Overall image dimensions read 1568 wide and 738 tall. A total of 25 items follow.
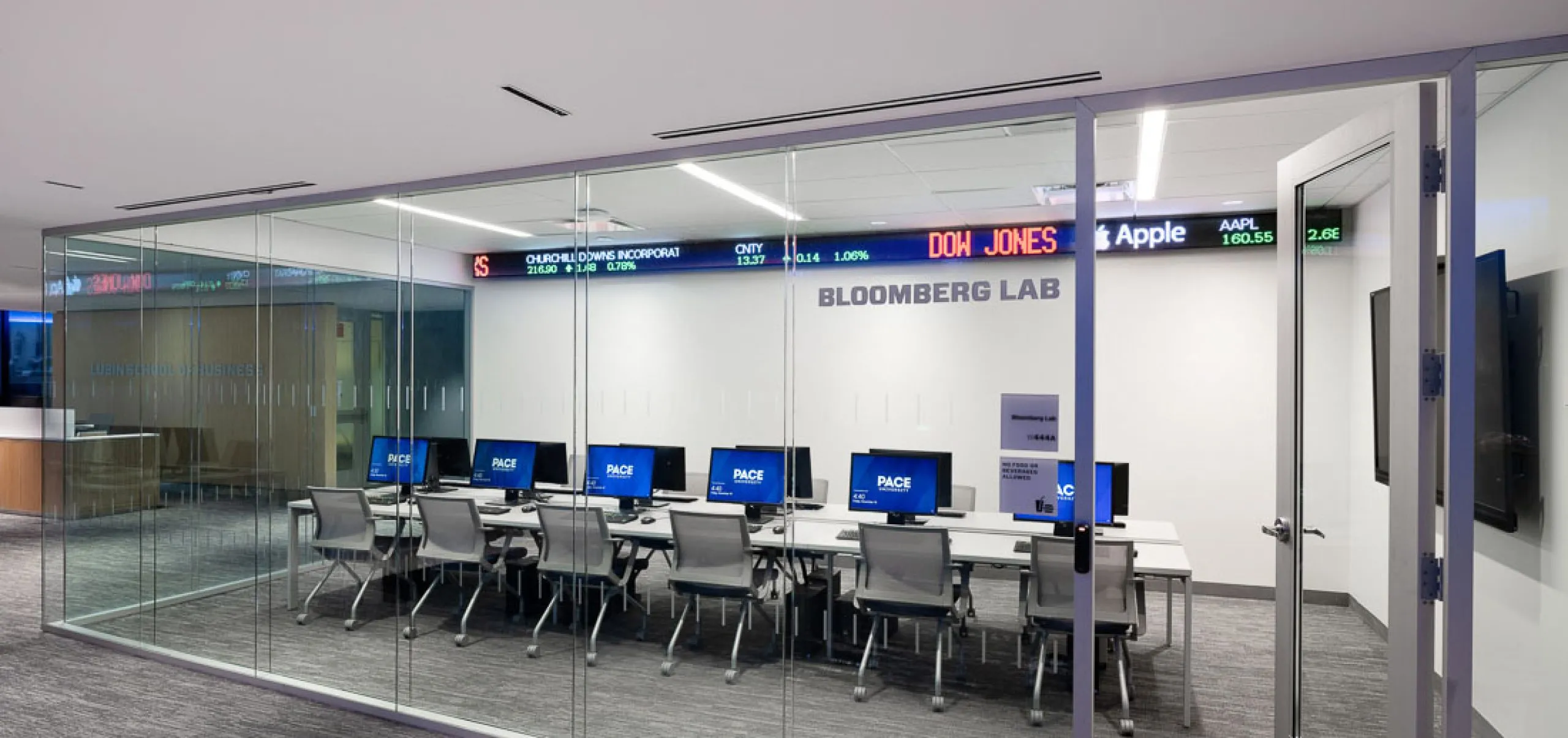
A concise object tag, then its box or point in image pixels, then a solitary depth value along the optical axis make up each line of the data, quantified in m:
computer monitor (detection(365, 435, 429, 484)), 4.44
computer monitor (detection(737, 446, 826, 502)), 3.36
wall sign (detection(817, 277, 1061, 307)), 3.07
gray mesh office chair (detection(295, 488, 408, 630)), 4.58
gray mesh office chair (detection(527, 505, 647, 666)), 3.96
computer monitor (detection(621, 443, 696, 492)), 3.67
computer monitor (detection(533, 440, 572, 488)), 4.05
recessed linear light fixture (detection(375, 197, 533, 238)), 4.17
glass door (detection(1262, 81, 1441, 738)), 2.53
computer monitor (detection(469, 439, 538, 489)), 4.09
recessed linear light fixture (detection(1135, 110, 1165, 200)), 4.08
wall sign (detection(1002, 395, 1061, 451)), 3.09
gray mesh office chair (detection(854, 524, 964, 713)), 3.38
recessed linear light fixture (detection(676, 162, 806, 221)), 3.61
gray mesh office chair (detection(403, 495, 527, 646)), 4.27
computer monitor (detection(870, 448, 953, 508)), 3.23
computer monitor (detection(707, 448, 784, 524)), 3.54
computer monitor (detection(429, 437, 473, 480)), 4.30
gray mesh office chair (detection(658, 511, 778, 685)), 3.66
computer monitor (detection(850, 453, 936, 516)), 3.29
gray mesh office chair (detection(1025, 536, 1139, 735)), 3.06
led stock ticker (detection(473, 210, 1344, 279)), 3.05
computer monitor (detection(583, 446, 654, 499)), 3.74
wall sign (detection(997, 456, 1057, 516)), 3.10
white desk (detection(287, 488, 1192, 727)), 3.19
